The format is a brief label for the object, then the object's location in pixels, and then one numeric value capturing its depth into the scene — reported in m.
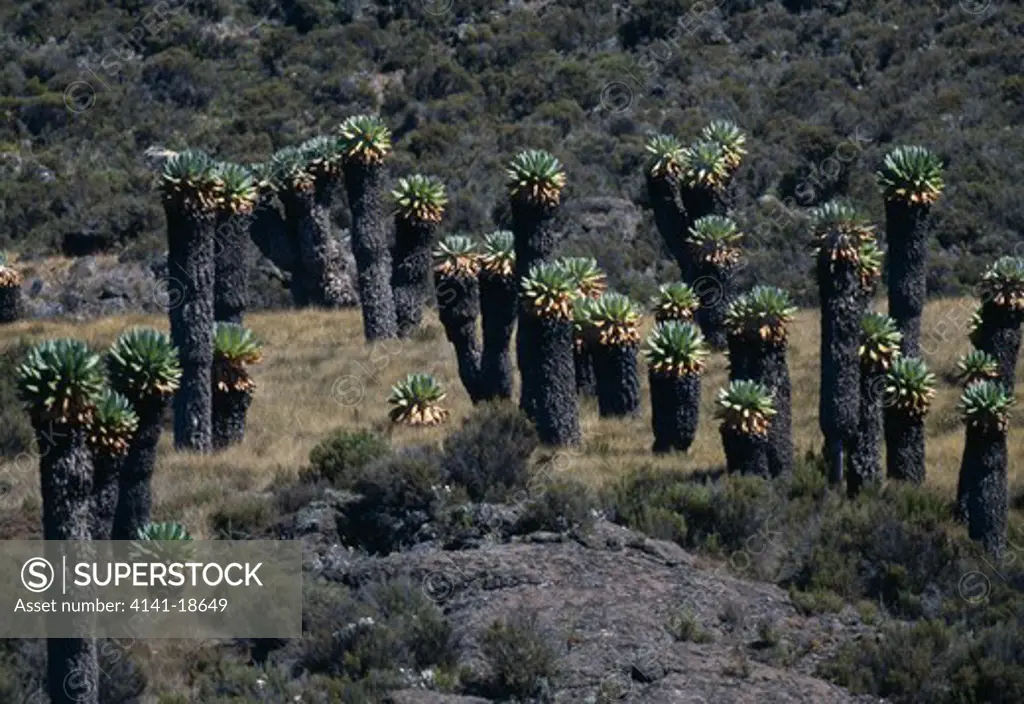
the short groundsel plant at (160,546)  26.98
